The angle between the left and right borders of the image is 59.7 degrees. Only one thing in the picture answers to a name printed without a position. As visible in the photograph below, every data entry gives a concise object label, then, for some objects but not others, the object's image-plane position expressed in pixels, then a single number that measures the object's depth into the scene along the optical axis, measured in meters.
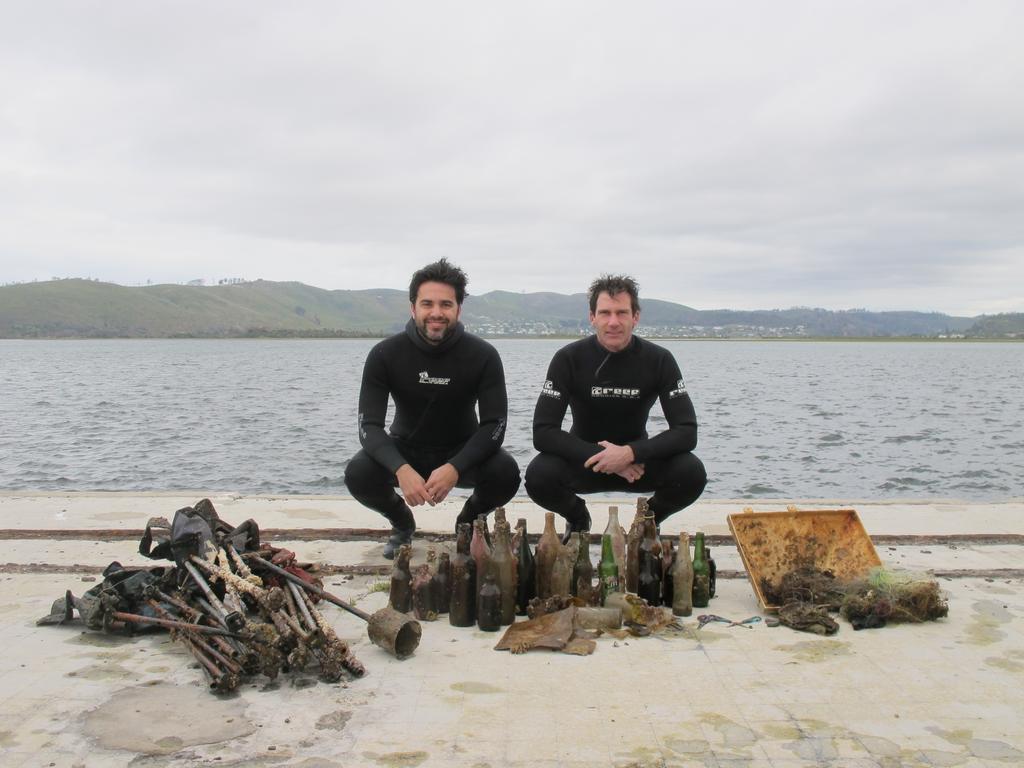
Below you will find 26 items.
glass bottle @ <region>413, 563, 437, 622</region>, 5.11
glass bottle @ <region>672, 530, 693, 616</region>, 5.12
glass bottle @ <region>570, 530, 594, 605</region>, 5.23
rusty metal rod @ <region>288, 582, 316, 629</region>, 4.39
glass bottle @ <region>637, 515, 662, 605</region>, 5.25
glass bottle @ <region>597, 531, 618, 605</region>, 5.12
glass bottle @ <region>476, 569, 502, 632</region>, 4.93
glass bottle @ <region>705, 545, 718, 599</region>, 5.39
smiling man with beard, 6.22
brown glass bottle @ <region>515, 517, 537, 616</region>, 5.28
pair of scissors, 4.93
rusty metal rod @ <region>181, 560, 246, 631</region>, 4.33
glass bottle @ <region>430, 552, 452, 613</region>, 5.17
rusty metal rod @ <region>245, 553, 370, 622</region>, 4.71
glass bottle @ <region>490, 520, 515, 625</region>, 5.02
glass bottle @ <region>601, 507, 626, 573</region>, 5.58
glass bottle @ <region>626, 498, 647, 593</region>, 5.34
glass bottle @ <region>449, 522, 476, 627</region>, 5.00
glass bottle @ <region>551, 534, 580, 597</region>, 5.24
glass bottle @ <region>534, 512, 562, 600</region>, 5.33
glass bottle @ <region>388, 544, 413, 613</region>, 5.11
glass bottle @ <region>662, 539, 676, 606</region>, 5.22
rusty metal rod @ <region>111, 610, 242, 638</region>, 4.27
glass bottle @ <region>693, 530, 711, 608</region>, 5.22
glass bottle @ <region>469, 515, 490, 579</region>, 5.16
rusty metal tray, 5.52
